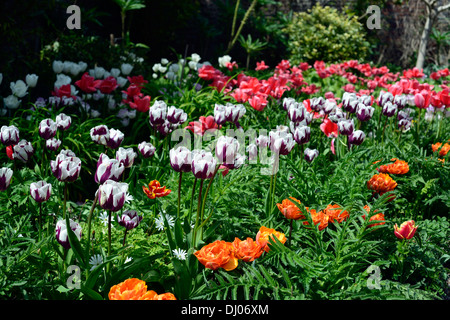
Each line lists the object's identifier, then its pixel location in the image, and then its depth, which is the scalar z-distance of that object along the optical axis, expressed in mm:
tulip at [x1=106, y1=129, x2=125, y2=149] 2203
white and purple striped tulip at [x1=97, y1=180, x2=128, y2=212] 1473
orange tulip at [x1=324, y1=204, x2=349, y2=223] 1938
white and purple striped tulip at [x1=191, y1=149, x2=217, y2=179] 1628
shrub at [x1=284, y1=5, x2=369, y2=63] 8695
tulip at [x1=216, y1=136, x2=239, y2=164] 1727
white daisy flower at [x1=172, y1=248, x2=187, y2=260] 1837
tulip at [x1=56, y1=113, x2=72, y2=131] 2404
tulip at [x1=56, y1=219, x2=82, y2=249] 1593
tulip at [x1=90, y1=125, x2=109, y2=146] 2291
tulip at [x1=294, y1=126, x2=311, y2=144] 2373
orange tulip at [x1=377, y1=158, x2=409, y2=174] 2369
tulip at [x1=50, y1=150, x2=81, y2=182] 1666
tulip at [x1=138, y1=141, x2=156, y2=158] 2277
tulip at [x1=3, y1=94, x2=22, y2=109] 3371
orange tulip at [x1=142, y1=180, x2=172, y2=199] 1975
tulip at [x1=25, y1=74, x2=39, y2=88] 3368
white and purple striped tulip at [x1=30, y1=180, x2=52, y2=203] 1721
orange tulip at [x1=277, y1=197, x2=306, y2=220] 1849
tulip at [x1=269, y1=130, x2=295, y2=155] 1985
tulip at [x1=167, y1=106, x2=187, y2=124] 2492
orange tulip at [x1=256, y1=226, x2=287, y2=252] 1717
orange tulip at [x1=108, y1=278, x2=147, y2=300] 1349
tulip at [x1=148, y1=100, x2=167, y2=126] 2504
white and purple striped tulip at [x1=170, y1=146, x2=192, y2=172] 1714
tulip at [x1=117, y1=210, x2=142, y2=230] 1789
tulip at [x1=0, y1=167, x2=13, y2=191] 1788
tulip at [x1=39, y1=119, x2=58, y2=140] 2182
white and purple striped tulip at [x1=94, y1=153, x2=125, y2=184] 1609
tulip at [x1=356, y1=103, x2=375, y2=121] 2859
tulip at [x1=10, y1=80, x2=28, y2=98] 3254
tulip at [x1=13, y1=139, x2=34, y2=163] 2184
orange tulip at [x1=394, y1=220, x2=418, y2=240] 1837
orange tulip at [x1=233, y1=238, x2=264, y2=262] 1642
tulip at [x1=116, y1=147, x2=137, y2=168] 1896
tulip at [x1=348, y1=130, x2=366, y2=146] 2592
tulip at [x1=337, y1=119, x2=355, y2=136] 2592
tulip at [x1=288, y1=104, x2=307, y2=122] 2652
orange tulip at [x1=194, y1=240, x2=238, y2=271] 1565
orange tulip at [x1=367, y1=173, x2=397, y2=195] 2150
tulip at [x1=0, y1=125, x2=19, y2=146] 2086
